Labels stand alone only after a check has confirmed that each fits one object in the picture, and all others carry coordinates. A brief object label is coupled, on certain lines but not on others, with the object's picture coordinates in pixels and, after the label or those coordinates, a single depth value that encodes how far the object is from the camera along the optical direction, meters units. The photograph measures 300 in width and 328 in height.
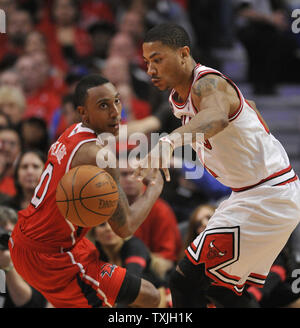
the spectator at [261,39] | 16.03
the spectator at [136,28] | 17.94
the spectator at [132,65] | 16.98
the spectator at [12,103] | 15.66
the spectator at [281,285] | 10.73
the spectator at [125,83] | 15.20
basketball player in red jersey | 8.16
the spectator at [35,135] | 14.52
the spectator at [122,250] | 10.57
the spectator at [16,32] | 19.05
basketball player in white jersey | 7.87
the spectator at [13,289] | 9.63
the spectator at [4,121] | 14.41
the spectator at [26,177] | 11.77
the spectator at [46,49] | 17.97
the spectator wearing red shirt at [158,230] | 11.91
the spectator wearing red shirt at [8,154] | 13.68
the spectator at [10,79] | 16.50
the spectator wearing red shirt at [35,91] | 16.91
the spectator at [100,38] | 18.19
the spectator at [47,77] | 17.05
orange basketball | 7.66
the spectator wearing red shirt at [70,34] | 18.77
